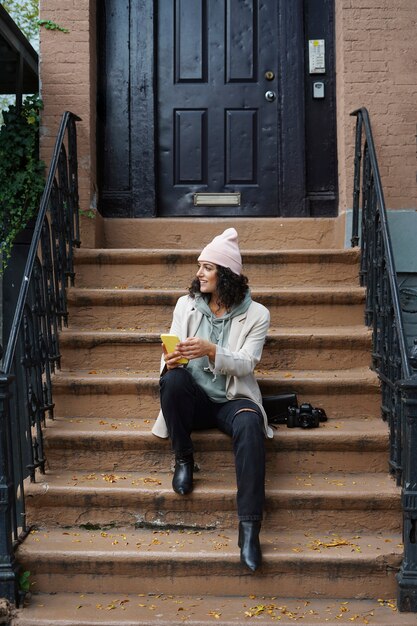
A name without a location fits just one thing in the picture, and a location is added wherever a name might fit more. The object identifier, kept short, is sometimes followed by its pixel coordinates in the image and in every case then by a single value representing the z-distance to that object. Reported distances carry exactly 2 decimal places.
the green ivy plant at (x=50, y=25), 6.09
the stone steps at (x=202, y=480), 3.86
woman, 3.92
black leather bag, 4.62
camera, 4.59
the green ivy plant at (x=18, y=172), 6.07
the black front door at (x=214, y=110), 6.50
